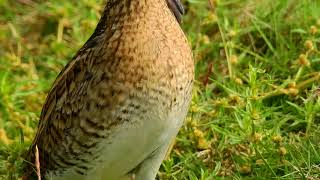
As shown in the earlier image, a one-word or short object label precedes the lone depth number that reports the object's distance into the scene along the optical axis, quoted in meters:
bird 6.45
